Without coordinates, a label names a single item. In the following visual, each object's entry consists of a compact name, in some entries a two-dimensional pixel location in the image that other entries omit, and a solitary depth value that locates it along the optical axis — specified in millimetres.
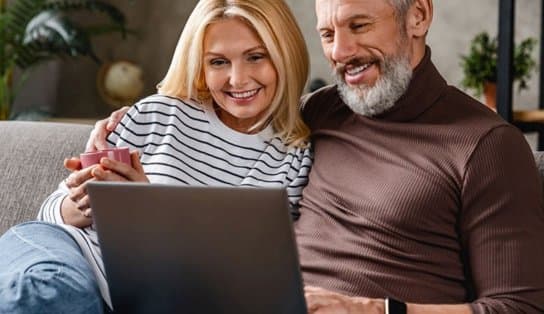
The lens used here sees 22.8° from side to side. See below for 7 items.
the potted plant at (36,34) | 4587
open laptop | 1882
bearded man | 2096
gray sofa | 2563
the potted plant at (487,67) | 3709
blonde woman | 2386
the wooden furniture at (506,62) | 3304
